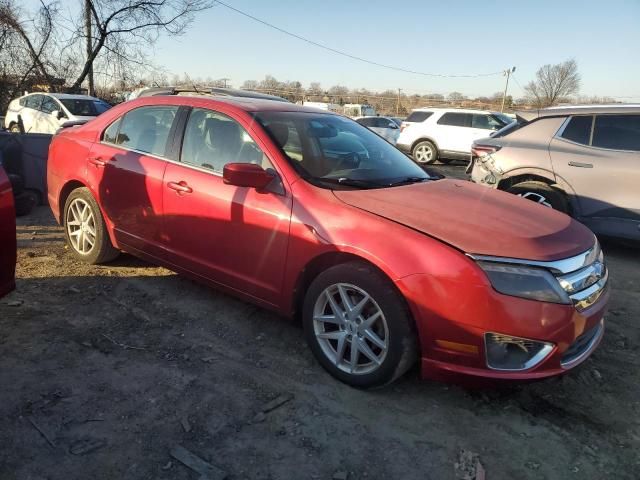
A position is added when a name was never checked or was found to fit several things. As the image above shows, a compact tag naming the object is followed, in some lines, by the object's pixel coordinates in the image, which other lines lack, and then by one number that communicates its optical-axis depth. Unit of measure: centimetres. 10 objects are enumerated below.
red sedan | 251
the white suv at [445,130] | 1395
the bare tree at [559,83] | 5391
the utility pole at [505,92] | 4203
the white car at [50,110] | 1295
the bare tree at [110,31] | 1859
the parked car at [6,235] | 283
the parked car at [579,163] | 547
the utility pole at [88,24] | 1802
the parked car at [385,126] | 1811
